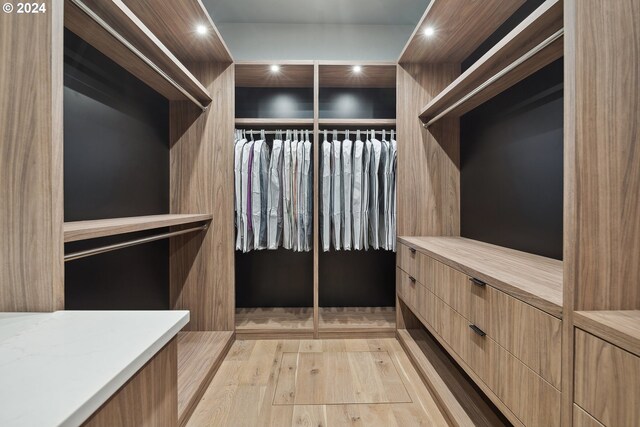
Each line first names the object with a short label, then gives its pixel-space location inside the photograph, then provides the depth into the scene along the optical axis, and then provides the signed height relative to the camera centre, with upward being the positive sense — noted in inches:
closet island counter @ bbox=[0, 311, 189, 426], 17.3 -10.3
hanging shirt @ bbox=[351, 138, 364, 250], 94.3 +5.1
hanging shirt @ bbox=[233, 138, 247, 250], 93.2 +8.1
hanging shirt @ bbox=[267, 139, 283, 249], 94.0 +4.0
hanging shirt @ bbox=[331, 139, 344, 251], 94.9 +5.8
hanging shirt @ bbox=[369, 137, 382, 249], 95.2 +4.9
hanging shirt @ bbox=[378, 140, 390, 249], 95.2 +5.3
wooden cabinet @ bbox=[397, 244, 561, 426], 35.3 -18.7
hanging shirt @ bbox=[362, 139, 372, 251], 95.0 +6.4
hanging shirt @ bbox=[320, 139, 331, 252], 94.9 +5.5
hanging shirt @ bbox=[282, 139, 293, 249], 94.1 +4.3
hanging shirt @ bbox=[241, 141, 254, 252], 93.0 +6.2
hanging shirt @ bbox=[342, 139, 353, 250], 94.5 +7.0
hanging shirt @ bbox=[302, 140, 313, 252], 94.9 +4.6
